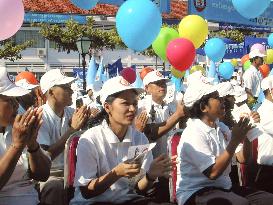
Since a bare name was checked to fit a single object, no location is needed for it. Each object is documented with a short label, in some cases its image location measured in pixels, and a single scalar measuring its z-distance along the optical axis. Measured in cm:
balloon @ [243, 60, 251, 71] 1255
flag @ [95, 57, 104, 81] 1123
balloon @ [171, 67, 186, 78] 761
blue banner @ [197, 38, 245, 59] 1551
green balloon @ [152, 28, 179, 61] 722
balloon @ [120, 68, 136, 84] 867
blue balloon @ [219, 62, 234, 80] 1405
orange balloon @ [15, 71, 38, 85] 693
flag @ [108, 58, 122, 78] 1273
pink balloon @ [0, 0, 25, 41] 398
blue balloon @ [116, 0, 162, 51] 558
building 3409
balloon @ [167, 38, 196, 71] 645
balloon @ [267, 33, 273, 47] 1152
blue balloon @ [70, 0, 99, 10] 623
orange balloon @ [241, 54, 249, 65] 1314
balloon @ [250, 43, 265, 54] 975
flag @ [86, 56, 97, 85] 1252
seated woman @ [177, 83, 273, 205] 330
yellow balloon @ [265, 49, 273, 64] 1231
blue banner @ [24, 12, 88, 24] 3012
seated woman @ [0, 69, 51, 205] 264
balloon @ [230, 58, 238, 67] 1695
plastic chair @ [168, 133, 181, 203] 366
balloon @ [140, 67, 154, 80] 963
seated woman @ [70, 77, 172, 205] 313
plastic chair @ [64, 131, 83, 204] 360
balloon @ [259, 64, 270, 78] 1118
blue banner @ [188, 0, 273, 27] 1402
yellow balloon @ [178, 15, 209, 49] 725
